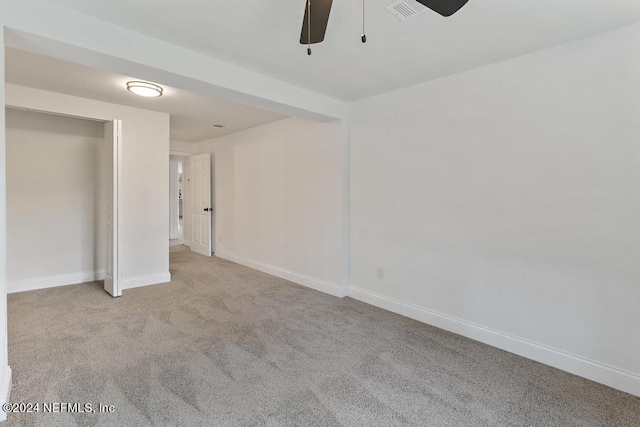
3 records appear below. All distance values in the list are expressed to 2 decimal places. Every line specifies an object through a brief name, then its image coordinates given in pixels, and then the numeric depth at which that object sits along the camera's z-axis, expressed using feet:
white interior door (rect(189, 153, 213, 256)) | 20.56
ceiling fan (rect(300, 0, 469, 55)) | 4.59
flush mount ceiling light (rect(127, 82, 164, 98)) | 10.40
